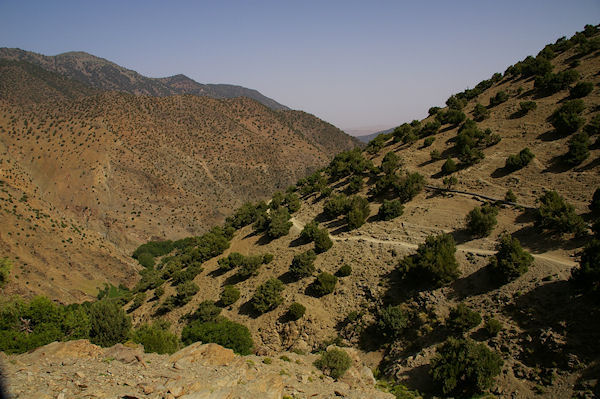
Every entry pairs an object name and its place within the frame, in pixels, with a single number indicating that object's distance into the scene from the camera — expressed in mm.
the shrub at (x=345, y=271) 26344
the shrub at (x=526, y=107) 35344
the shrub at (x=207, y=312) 26484
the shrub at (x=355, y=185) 38959
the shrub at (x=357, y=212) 31625
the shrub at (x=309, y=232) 32500
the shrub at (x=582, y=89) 32375
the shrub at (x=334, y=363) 16688
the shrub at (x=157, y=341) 17438
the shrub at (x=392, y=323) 20469
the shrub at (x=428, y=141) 40344
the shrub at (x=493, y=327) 17109
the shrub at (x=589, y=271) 15336
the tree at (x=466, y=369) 14984
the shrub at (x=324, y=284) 25453
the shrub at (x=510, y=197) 26188
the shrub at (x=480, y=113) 39875
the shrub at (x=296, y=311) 23812
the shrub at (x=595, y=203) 21125
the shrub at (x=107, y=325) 20828
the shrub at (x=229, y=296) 28205
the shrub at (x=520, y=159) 29109
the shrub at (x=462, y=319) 18016
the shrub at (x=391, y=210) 30469
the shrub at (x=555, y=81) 35719
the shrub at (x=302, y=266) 28062
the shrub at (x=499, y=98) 41006
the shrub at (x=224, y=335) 20438
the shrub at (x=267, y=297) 25641
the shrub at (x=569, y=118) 29547
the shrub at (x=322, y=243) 30062
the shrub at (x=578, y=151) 26188
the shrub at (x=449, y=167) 33219
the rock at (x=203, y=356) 14784
